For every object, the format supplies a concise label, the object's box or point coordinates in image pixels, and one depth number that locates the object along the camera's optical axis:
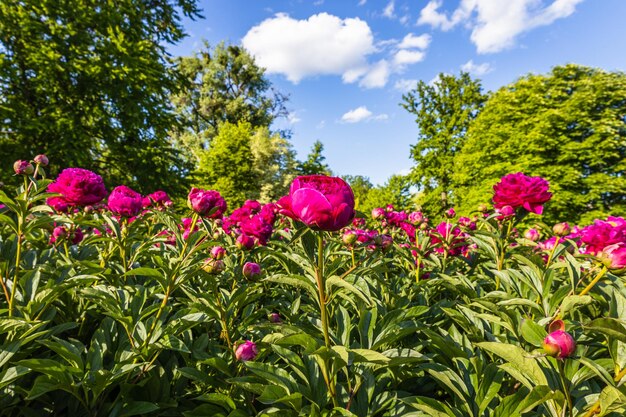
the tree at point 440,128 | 17.92
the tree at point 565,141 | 12.55
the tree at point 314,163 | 22.61
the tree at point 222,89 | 27.92
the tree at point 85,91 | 9.65
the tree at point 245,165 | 21.27
